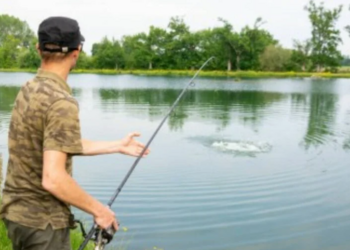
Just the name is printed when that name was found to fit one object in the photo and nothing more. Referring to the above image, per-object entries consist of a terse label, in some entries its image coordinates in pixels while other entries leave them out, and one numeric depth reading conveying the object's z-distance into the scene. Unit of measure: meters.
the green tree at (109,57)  80.62
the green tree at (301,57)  75.19
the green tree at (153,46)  80.62
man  2.21
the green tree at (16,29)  107.81
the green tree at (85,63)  80.92
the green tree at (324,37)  74.94
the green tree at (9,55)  85.44
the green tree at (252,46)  74.94
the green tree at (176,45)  79.69
